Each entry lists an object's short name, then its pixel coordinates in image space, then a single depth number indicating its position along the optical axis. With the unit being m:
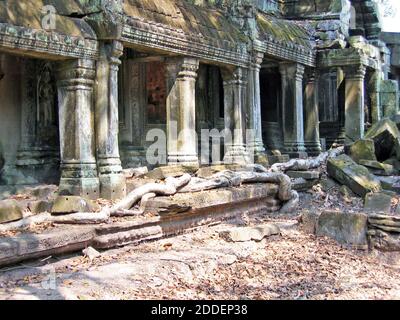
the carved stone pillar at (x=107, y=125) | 8.88
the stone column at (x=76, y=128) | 8.65
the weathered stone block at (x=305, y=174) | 12.99
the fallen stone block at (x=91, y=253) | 6.98
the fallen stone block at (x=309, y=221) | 8.63
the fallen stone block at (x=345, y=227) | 7.96
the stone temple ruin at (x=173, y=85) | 8.71
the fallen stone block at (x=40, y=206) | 8.05
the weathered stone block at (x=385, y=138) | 14.44
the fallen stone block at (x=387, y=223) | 7.73
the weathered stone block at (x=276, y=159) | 13.67
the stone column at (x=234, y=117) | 12.48
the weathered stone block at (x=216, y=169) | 10.66
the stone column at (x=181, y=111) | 10.80
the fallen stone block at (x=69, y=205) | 7.58
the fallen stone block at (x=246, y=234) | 8.13
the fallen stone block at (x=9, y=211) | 7.17
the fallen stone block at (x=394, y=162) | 14.40
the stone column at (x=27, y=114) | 9.81
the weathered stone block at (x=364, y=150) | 14.08
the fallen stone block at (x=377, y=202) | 9.37
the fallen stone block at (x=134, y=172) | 10.44
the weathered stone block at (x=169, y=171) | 10.03
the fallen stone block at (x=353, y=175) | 12.56
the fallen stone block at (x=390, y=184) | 12.97
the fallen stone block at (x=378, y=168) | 13.69
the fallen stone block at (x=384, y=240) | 7.68
